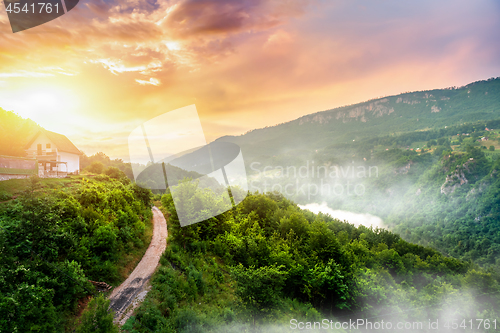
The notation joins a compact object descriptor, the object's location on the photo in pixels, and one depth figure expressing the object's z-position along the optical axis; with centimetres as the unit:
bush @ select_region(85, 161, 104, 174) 3931
